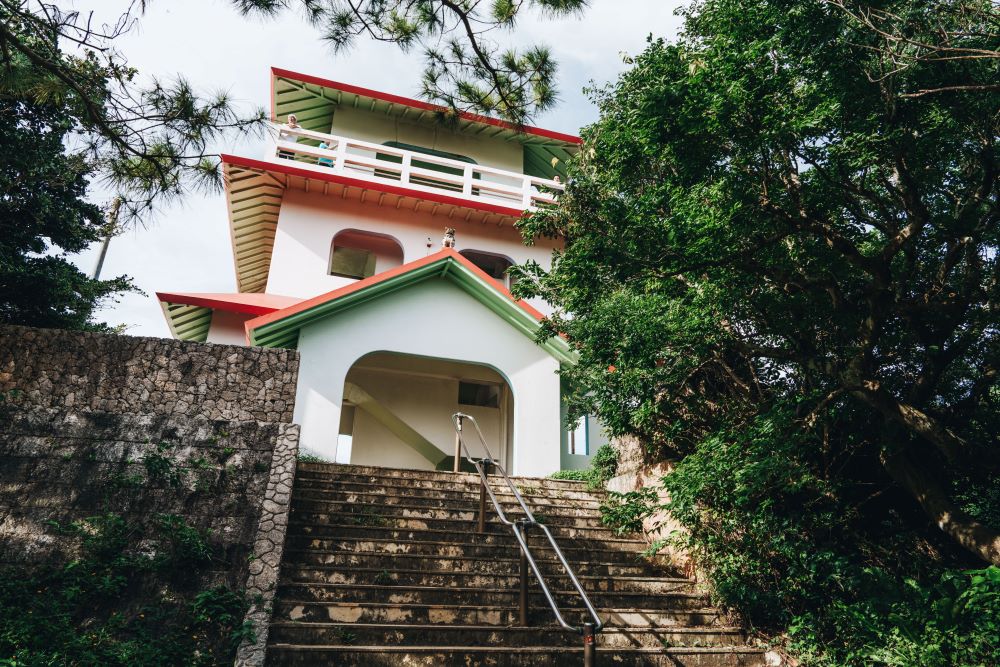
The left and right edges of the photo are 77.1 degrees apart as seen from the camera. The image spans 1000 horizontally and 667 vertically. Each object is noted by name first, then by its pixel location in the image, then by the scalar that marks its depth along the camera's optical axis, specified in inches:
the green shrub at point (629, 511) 241.9
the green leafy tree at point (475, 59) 186.2
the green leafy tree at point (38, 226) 312.5
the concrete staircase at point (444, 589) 187.6
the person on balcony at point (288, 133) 556.1
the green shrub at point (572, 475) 376.2
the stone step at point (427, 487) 290.0
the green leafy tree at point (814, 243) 179.0
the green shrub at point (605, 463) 339.3
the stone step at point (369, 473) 304.0
